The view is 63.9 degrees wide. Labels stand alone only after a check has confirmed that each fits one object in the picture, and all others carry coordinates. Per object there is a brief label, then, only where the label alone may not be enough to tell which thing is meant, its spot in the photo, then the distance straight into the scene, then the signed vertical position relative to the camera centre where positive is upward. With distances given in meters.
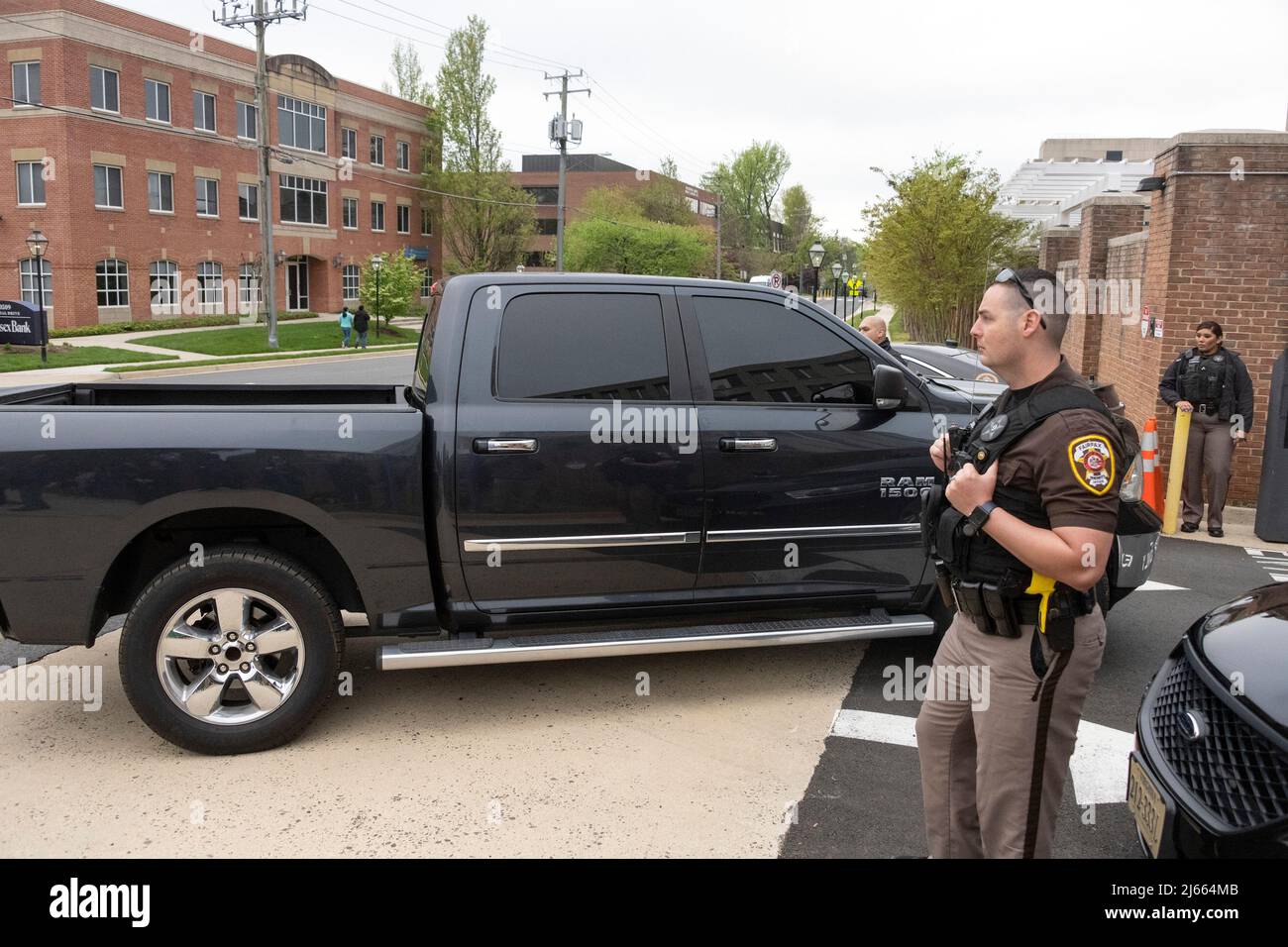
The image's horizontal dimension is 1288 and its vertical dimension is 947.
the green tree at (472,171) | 60.03 +7.98
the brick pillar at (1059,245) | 18.23 +1.30
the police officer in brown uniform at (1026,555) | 2.60 -0.61
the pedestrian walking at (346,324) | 36.38 -0.57
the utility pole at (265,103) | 33.41 +6.51
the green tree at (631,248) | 59.56 +3.75
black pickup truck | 4.05 -0.81
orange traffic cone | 9.32 -1.31
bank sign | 26.70 -0.53
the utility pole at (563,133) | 48.19 +8.24
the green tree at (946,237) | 23.58 +1.86
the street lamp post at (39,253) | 26.05 +1.37
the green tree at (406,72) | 69.62 +15.75
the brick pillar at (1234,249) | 9.87 +0.70
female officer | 8.98 -0.72
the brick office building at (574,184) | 85.00 +10.57
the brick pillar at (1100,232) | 14.74 +1.25
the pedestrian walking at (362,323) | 36.38 -0.53
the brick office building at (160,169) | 36.31 +5.41
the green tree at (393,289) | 43.06 +0.78
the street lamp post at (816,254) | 36.72 +2.16
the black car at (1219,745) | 2.61 -1.16
